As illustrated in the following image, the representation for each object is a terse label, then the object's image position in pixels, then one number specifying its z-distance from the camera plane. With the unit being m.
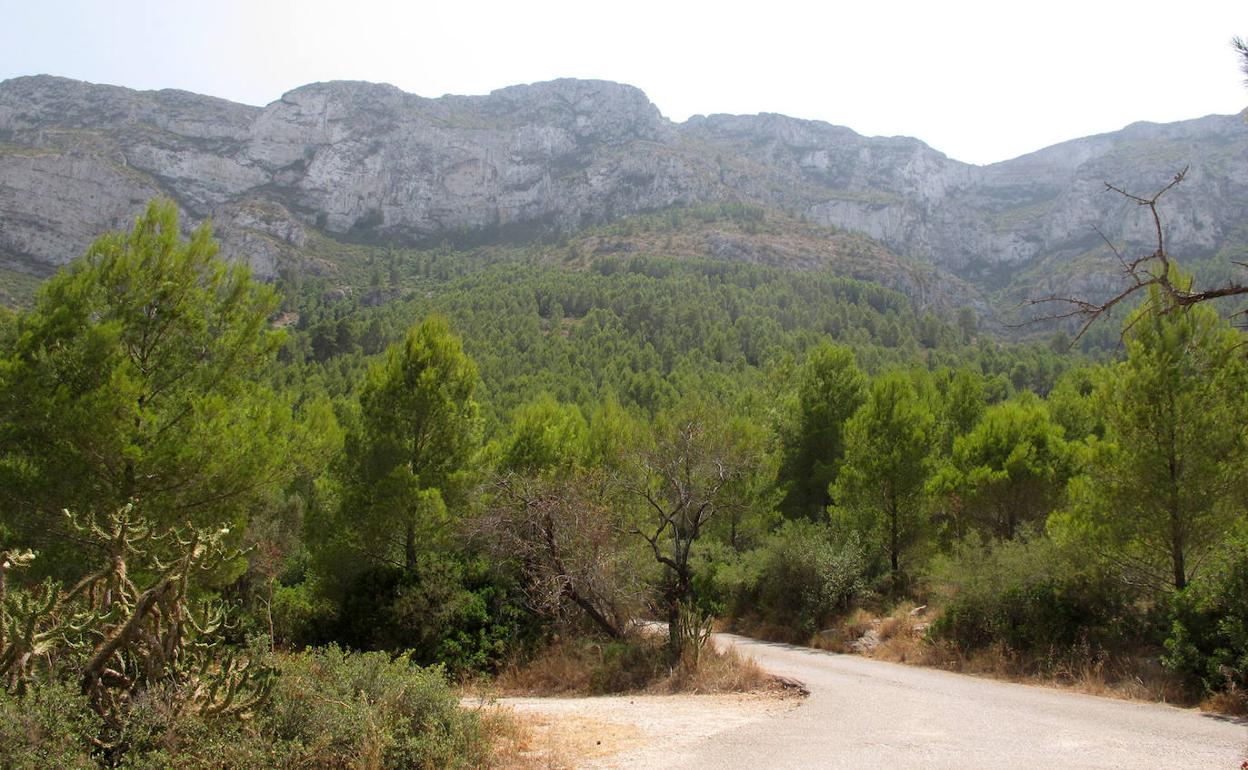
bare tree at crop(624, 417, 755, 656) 13.27
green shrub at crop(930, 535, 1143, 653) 13.10
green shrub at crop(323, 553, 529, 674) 14.43
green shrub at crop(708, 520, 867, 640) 20.27
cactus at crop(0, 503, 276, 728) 5.34
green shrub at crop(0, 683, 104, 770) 4.70
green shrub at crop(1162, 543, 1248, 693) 9.73
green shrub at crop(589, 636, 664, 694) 12.72
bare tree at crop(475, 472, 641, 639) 14.12
